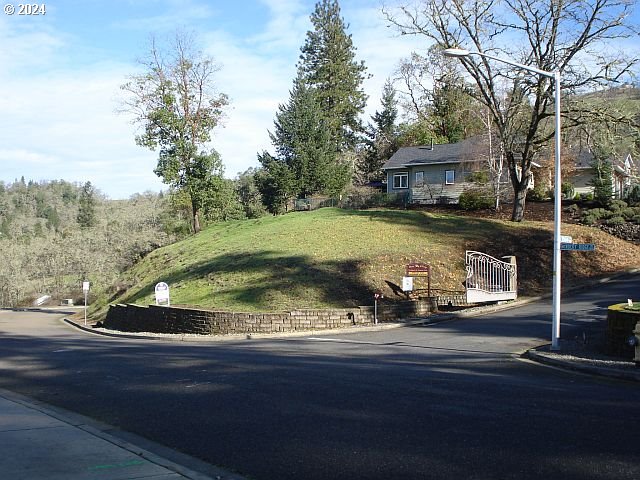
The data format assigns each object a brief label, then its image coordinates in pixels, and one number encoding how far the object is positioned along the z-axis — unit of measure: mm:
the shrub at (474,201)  47906
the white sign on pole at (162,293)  29391
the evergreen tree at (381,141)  82000
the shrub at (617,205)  42875
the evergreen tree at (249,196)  65188
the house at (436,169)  58469
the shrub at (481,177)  54238
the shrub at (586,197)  46625
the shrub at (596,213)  42531
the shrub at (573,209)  44900
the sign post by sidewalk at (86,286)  45812
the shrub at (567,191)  51000
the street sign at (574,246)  16484
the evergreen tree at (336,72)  84000
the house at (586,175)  55094
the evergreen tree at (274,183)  61312
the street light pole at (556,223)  15859
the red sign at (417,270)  27969
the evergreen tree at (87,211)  123250
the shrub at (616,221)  41688
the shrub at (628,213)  42156
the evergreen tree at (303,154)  62125
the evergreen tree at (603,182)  44956
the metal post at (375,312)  25047
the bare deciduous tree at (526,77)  35750
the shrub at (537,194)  48906
